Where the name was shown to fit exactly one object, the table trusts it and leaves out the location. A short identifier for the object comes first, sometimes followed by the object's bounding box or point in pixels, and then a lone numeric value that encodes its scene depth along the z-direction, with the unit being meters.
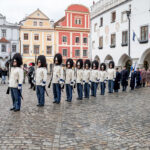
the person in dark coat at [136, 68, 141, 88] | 19.37
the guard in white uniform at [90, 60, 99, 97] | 13.26
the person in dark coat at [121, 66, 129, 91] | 17.11
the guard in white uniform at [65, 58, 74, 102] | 11.11
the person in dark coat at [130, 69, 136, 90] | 18.10
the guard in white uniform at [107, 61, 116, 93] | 15.68
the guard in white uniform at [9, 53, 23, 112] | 8.47
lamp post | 24.35
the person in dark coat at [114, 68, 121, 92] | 16.23
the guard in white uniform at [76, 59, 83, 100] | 12.02
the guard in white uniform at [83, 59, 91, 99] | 12.51
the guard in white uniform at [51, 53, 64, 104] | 10.43
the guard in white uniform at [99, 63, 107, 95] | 14.28
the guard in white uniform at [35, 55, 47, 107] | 9.63
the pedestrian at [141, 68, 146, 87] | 20.23
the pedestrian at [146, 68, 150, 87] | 20.31
